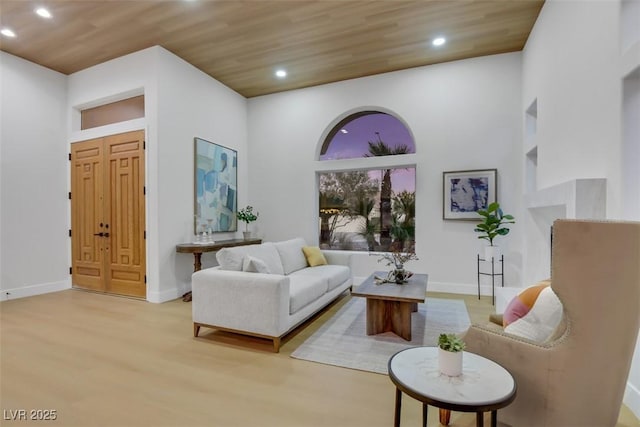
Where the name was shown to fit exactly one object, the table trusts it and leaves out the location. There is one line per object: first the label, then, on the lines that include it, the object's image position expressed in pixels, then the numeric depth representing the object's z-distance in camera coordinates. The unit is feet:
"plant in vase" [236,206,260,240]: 18.38
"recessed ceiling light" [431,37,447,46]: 13.39
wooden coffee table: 9.42
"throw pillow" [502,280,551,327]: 5.37
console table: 13.87
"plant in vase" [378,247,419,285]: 11.03
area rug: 8.29
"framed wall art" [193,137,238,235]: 15.84
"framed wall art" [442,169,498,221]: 14.84
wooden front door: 14.37
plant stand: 13.94
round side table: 3.84
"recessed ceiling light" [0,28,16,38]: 12.44
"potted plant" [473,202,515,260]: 13.42
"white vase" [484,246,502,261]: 13.51
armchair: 4.19
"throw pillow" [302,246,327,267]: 14.57
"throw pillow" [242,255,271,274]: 9.90
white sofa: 8.76
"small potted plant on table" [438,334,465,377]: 4.33
